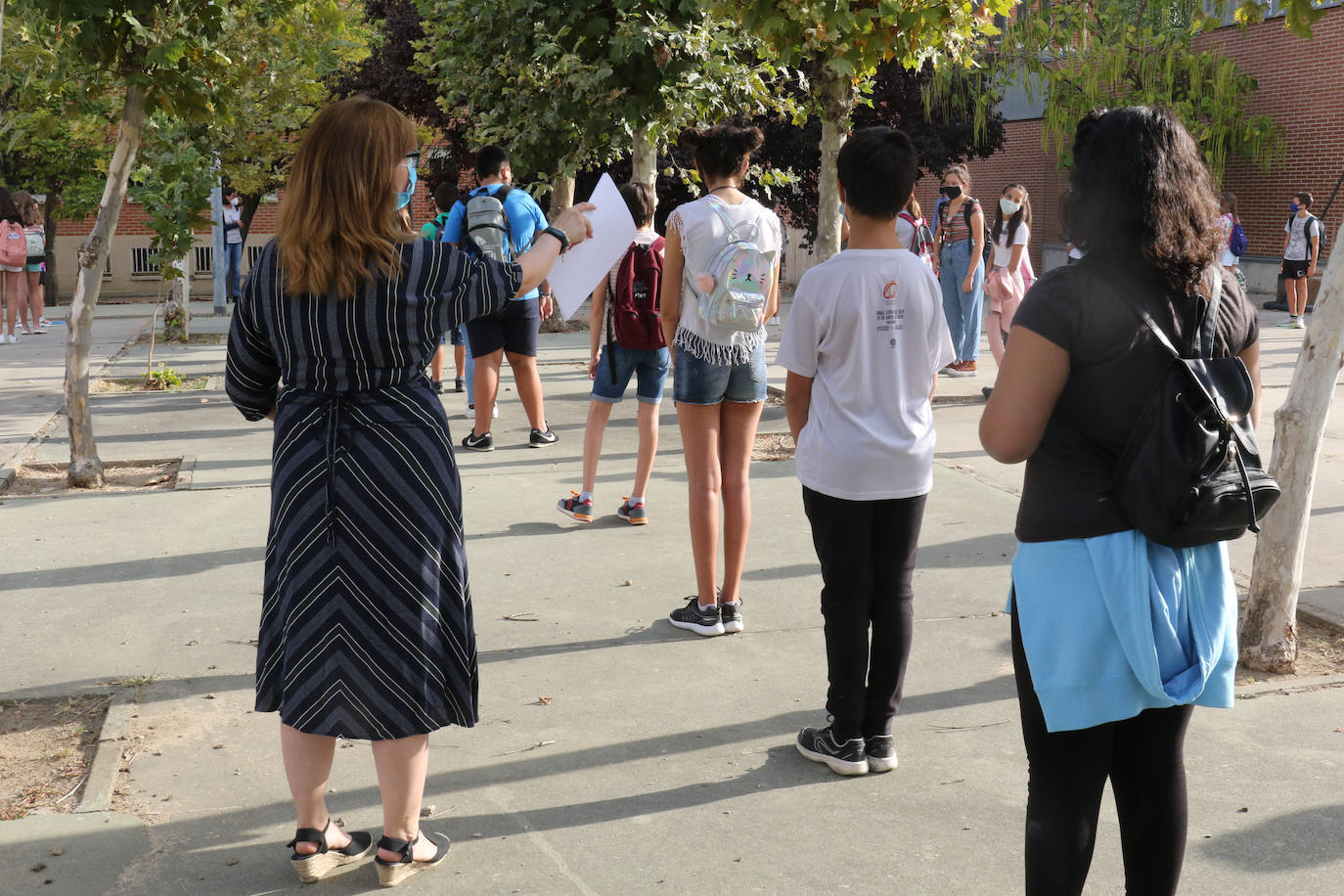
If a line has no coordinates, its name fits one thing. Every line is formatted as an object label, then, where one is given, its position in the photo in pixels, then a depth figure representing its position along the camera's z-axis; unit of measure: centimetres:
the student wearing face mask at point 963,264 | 1217
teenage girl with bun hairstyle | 494
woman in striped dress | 296
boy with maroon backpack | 688
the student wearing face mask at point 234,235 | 2166
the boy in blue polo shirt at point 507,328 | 853
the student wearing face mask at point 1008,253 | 1177
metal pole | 1922
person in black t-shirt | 235
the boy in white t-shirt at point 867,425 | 379
